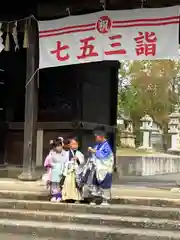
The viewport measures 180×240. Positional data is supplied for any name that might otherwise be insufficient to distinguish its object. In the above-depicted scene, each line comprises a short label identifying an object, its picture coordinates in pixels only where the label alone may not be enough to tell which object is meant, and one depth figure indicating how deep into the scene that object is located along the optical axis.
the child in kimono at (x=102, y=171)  8.35
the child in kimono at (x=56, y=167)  8.82
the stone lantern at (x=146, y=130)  38.12
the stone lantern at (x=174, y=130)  37.41
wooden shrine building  10.95
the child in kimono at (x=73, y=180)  8.58
